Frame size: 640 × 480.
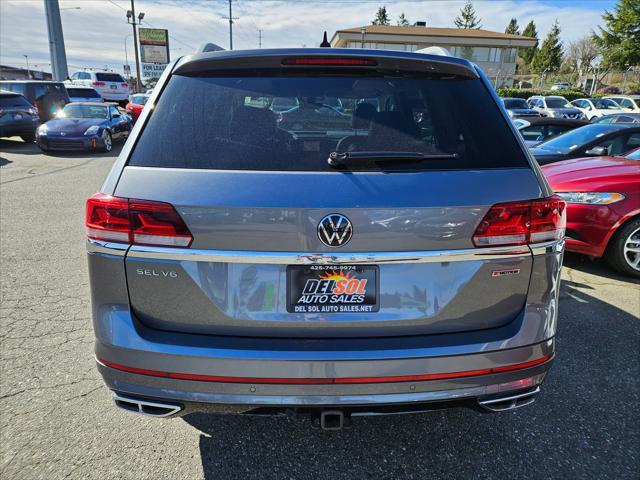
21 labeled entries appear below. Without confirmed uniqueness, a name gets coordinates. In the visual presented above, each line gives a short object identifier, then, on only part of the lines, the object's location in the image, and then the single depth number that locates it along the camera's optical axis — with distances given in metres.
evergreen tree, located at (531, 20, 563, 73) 77.38
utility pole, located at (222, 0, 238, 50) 61.12
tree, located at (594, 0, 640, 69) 44.66
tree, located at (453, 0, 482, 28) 91.62
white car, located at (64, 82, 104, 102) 22.41
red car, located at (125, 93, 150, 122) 25.41
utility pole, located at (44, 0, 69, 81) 24.58
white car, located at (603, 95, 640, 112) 25.56
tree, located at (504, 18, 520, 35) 99.97
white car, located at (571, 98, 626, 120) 25.28
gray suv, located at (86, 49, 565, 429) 1.72
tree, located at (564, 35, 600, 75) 60.94
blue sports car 13.70
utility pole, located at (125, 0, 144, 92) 40.81
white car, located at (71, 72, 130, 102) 30.73
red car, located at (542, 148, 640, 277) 4.71
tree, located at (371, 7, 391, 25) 103.79
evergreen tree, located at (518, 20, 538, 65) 83.00
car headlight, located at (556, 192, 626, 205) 4.75
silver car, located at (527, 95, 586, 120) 23.70
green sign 48.31
